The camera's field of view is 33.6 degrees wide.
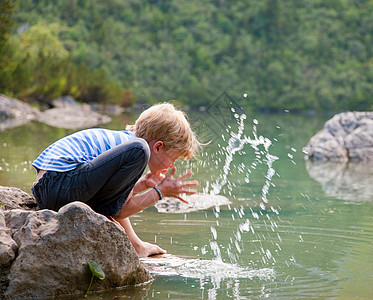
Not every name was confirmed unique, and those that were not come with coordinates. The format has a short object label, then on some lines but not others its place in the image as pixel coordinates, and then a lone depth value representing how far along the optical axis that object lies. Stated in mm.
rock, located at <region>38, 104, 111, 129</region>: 18272
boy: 2967
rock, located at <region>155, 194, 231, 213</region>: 5387
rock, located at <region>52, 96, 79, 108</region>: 27828
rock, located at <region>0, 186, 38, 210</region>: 3334
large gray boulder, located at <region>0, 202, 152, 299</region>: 2680
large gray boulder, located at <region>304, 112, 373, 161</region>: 12156
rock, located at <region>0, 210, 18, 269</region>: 2682
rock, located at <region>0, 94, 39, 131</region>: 18672
